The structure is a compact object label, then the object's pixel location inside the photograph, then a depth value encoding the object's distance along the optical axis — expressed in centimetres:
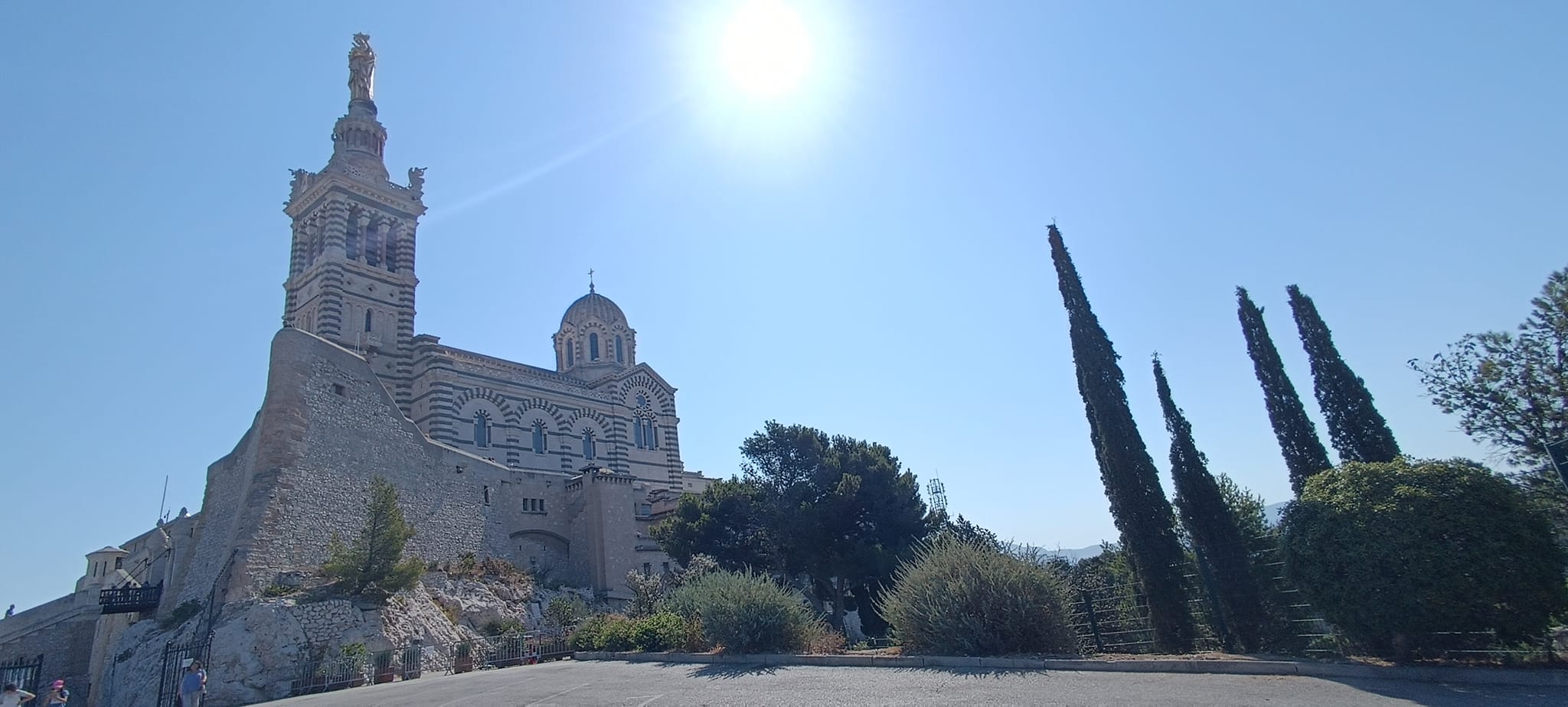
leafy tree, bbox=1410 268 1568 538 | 1316
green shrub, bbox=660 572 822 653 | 1336
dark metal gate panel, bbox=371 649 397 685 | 1703
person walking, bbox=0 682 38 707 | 1045
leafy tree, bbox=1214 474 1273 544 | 1488
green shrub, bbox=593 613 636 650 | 1663
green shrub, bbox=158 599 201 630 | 1936
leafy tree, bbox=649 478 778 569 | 2778
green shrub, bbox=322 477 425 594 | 1919
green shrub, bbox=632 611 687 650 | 1555
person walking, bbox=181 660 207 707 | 1383
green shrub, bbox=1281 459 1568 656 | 743
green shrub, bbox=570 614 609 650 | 1823
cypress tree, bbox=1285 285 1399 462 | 1566
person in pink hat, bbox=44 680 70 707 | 1180
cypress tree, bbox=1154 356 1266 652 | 1042
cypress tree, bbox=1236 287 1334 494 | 1488
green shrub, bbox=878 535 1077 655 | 1069
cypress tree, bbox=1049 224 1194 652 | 1124
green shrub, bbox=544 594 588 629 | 2289
